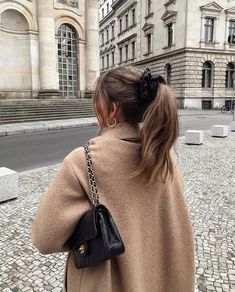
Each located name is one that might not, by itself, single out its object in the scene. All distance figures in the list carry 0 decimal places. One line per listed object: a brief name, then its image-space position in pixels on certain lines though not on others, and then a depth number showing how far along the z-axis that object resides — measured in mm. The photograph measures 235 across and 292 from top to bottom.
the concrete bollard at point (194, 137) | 7738
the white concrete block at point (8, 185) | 3796
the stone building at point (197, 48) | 23371
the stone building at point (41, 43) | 16150
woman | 894
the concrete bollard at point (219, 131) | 9072
